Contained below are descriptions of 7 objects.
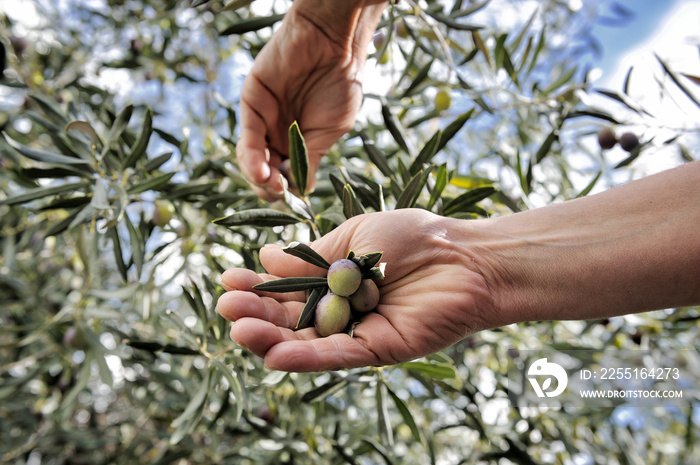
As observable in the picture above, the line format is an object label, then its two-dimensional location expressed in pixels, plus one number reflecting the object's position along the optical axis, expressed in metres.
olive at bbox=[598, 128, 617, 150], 0.73
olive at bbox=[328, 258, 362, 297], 0.38
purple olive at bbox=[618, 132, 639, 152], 0.69
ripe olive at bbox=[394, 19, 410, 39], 0.79
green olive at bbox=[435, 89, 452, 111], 0.69
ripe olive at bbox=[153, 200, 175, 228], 0.63
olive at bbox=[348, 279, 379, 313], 0.39
